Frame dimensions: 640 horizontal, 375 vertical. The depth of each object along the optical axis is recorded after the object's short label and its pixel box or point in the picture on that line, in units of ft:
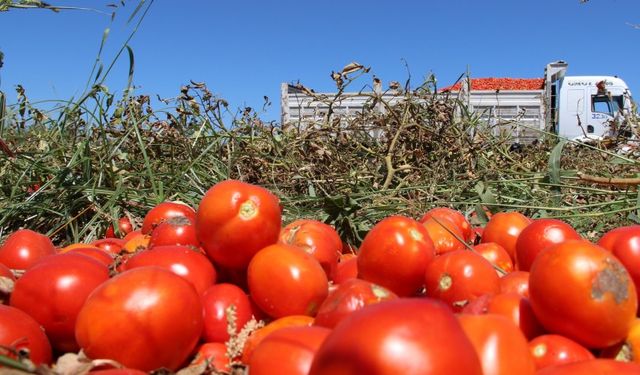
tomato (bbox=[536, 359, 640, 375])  0.76
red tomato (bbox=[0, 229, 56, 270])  1.57
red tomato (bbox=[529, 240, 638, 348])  0.90
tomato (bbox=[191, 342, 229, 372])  0.98
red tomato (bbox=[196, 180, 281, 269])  1.19
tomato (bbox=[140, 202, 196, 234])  1.72
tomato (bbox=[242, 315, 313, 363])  0.97
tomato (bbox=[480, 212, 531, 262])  1.65
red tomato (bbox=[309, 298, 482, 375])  0.61
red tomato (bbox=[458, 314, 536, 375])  0.74
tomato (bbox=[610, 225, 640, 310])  1.10
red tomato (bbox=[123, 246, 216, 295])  1.18
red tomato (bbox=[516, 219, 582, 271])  1.34
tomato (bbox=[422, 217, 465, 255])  1.58
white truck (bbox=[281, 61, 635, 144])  30.09
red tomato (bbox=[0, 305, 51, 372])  0.93
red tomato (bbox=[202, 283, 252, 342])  1.09
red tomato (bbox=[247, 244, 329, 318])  1.08
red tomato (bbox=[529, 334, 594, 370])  0.86
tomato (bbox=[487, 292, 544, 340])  0.99
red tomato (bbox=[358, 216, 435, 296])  1.22
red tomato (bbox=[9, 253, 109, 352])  1.07
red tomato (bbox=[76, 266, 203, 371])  0.90
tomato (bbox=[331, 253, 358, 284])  1.40
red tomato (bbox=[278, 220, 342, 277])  1.40
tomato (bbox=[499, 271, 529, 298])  1.16
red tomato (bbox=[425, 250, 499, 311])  1.12
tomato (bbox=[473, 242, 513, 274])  1.48
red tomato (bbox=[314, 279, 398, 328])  0.91
